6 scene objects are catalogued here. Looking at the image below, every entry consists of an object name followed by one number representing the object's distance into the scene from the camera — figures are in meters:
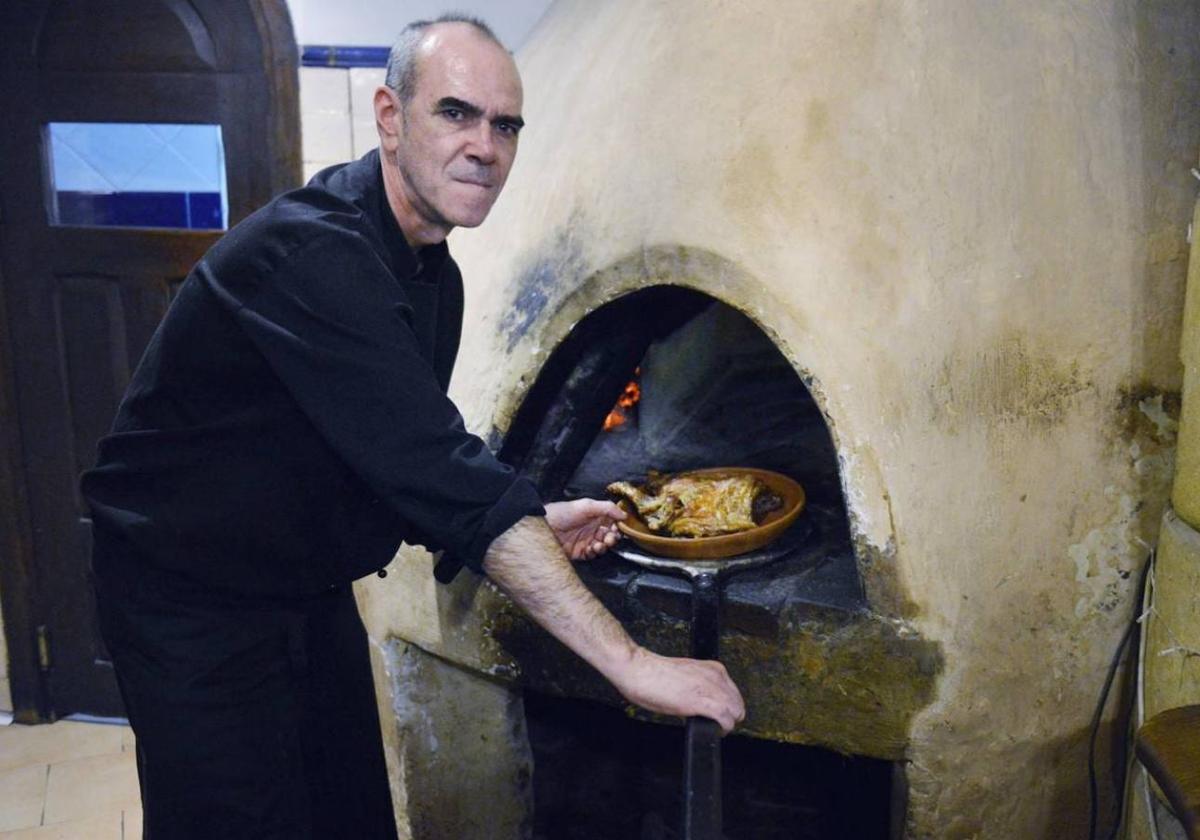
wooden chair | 1.37
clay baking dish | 2.24
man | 1.58
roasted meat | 2.29
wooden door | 3.19
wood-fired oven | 2.03
